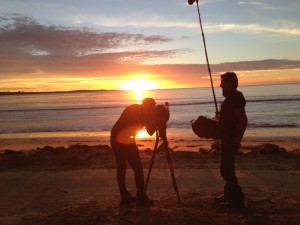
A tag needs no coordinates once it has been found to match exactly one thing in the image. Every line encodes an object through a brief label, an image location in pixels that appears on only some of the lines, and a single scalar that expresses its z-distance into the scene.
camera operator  4.89
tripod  5.04
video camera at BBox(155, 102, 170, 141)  4.90
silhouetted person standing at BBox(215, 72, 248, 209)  4.59
